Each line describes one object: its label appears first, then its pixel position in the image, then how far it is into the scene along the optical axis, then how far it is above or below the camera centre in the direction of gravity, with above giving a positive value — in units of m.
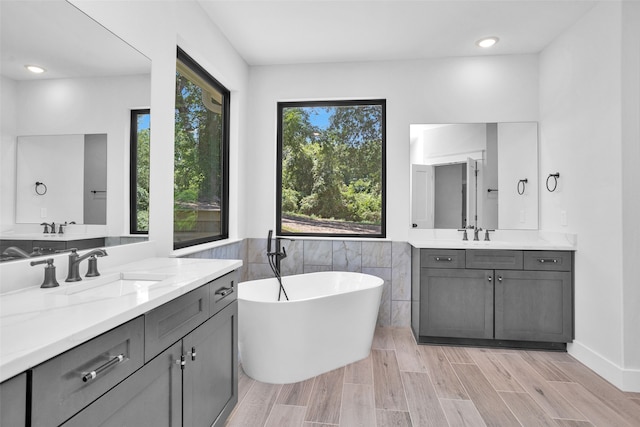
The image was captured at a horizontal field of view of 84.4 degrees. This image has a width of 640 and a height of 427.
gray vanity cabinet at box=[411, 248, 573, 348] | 2.97 -0.71
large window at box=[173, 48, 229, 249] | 2.76 +0.50
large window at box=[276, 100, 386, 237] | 3.76 +0.49
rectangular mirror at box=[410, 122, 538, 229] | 3.48 +0.39
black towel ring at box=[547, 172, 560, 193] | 3.11 +0.32
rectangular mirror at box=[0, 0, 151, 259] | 1.30 +0.42
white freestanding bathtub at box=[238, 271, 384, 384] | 2.37 -0.86
